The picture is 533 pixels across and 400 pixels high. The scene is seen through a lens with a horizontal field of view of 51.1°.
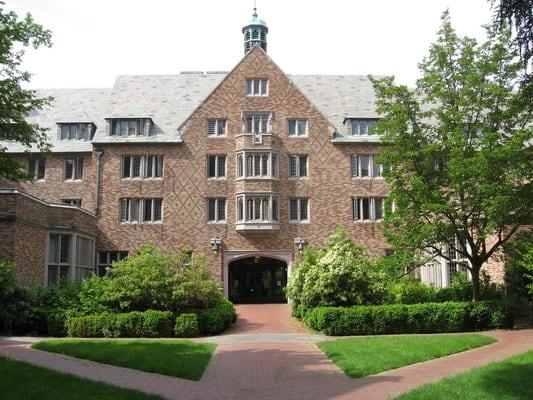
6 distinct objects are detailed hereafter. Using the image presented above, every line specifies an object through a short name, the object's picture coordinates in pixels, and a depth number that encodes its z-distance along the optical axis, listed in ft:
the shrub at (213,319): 63.31
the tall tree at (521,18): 27.35
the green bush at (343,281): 68.95
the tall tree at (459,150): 64.69
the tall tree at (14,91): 62.69
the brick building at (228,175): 106.63
